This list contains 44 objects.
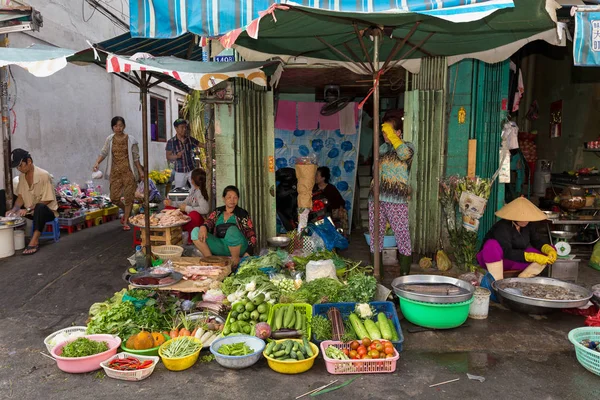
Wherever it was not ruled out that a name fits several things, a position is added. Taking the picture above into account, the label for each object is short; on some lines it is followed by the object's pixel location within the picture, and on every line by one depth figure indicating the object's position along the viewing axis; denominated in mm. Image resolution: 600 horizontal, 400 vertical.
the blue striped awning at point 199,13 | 4781
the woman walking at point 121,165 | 8281
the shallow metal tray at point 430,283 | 4238
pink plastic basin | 3566
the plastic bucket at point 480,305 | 4648
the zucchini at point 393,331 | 3875
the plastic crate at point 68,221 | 8836
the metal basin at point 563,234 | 6886
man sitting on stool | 7535
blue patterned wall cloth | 9148
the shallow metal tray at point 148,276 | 4543
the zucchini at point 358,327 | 3897
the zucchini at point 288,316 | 4073
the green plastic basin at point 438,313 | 4266
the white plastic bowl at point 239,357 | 3639
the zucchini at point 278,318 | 4072
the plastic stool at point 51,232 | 8183
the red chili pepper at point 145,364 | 3581
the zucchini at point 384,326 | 3855
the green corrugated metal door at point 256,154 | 6609
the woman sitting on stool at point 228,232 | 5840
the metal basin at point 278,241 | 6637
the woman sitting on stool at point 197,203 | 7053
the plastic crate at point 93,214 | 9470
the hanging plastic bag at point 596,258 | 6539
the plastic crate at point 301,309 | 4199
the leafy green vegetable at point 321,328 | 3963
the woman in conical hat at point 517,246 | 5137
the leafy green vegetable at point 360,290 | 4464
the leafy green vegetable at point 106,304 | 4637
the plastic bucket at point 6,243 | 7121
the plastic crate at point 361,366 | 3555
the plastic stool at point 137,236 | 7184
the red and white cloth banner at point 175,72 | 4547
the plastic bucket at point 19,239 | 7582
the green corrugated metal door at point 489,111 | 6680
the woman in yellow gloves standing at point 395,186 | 5414
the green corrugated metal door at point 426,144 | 6504
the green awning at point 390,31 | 4051
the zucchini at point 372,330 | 3848
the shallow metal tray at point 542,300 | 4355
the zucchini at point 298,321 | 4035
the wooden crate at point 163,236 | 6663
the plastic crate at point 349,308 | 4310
